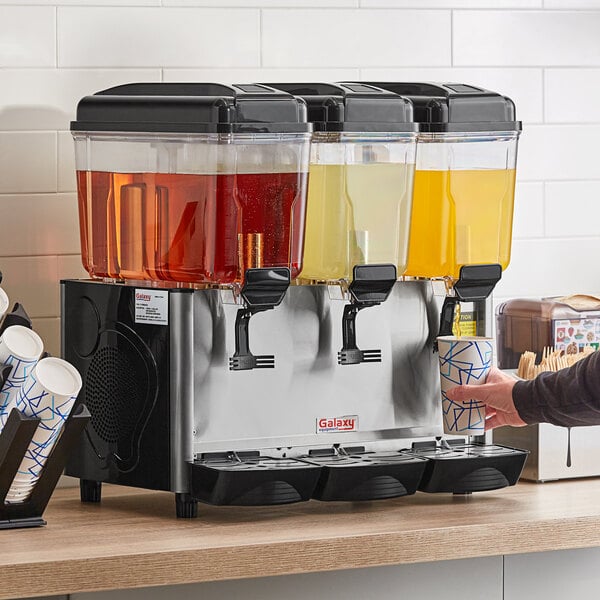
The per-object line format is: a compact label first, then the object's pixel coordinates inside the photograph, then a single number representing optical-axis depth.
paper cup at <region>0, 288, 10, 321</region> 4.05
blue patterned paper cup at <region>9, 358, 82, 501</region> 3.96
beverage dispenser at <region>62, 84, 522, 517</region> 4.01
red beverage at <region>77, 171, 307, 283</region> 3.99
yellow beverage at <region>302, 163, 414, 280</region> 4.10
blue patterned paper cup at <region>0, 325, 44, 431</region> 3.96
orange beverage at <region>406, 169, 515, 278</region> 4.18
